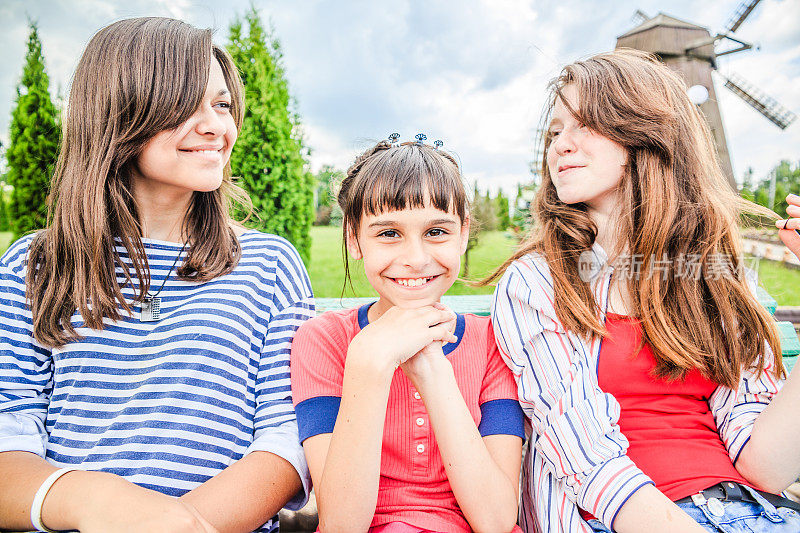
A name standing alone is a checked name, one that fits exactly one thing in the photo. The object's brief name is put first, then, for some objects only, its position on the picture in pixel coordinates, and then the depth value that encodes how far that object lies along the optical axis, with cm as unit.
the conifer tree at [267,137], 555
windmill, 1168
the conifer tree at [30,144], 721
